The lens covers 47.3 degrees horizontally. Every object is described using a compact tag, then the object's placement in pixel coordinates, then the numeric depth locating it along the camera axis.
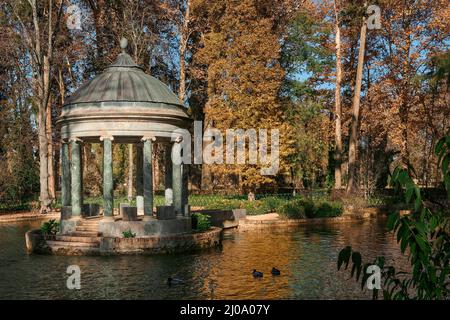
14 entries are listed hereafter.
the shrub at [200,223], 21.42
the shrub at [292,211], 28.41
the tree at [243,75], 34.22
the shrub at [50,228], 20.33
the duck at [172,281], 12.97
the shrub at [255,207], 30.88
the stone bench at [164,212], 20.12
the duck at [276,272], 13.92
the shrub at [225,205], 31.00
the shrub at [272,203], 31.85
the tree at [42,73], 33.00
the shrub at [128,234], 18.80
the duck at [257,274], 13.53
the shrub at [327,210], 29.25
